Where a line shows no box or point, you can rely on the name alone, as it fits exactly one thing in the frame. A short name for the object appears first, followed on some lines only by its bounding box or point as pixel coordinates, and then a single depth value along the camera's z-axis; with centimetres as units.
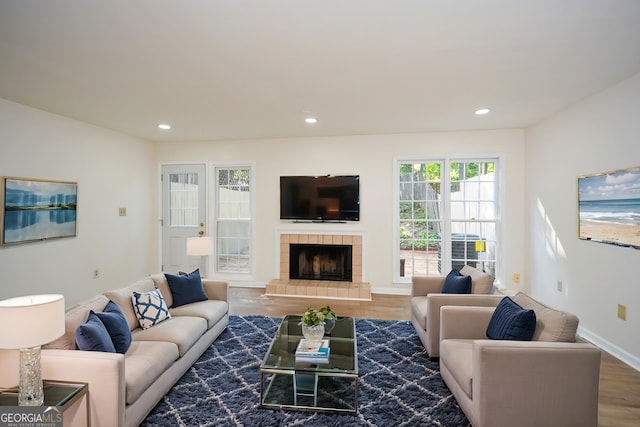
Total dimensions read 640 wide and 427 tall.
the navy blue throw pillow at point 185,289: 334
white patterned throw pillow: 279
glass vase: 264
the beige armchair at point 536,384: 187
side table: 165
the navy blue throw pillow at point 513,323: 214
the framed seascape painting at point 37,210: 357
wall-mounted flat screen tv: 529
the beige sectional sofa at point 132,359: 180
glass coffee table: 226
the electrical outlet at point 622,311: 301
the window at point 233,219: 576
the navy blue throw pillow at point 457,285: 316
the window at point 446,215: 511
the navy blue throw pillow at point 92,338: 194
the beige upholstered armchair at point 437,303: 294
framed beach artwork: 288
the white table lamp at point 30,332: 155
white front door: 579
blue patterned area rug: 216
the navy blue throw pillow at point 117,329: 220
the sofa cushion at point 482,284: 318
